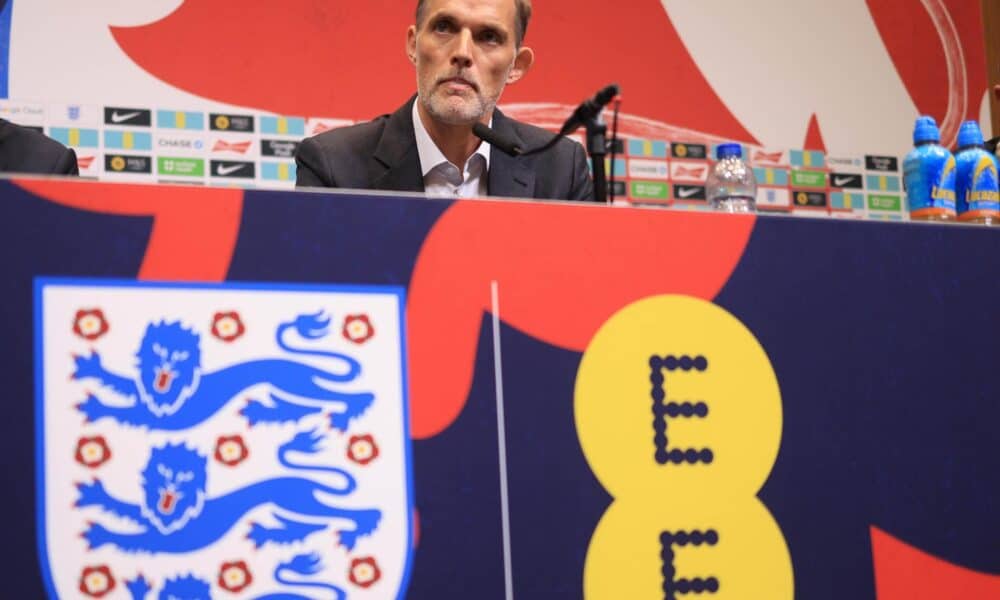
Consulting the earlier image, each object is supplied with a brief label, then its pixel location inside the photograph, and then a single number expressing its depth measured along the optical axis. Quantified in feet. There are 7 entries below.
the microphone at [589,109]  11.73
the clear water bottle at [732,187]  14.15
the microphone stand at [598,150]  11.86
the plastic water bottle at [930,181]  12.74
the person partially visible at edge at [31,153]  13.06
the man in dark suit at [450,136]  13.27
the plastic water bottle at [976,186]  12.70
